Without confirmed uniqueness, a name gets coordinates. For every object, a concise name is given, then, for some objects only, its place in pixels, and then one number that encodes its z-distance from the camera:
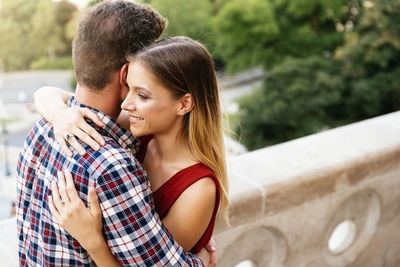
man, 1.06
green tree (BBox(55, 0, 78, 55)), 34.12
